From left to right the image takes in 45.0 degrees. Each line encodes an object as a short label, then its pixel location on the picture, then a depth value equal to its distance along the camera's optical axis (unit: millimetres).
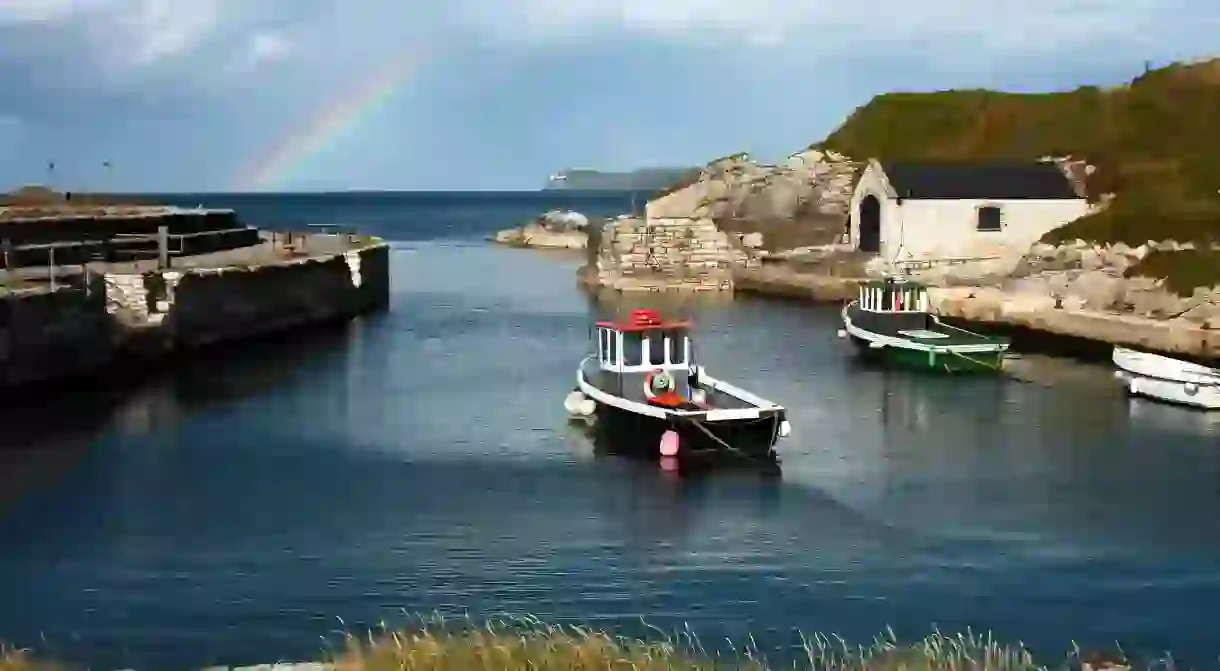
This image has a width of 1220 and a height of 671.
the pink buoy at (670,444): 32094
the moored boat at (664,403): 32156
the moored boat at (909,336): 47719
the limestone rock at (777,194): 92875
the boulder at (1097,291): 56344
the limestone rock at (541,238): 135250
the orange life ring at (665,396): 33625
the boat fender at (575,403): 36625
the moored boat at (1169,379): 39781
